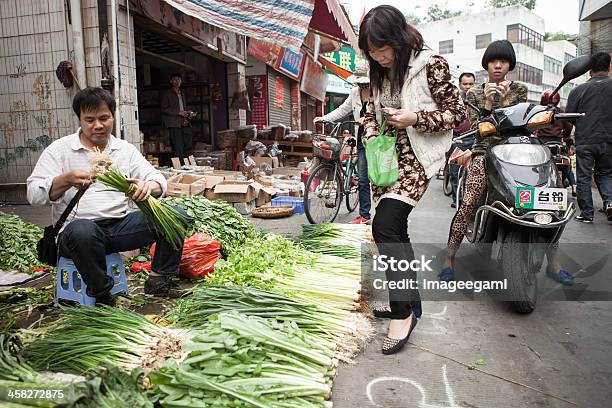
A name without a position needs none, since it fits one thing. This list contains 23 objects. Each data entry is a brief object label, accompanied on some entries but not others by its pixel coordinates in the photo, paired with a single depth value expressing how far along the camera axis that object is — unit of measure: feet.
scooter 9.99
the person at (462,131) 24.00
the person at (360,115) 18.61
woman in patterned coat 8.45
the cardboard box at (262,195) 23.66
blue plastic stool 9.72
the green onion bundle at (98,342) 6.77
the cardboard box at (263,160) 35.99
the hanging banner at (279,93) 53.43
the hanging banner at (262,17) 20.58
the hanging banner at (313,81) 59.36
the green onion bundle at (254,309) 8.13
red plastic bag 12.43
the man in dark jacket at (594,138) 20.06
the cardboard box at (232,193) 21.39
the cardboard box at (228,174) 26.45
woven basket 21.38
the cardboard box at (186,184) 20.13
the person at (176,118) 31.40
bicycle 19.44
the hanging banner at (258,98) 49.42
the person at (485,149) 12.28
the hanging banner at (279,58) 44.80
